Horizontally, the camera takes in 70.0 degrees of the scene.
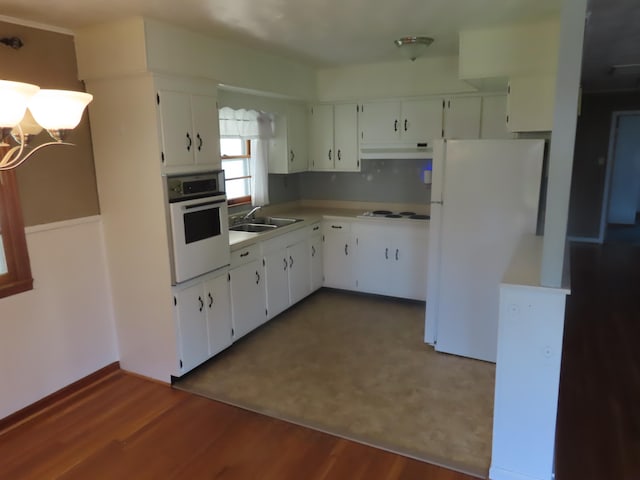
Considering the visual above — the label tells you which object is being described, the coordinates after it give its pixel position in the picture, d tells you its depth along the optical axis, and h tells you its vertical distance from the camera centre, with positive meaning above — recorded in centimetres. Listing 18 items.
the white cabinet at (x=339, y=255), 491 -105
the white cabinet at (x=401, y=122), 452 +35
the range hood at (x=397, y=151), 461 +5
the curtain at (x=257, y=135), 432 +23
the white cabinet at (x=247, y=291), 373 -111
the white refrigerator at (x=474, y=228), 327 -54
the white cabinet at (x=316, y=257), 487 -107
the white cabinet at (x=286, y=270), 420 -107
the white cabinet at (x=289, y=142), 479 +17
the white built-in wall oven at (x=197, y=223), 308 -45
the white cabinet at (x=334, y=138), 492 +21
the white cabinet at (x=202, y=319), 321 -117
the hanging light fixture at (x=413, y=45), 340 +83
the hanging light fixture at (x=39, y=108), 135 +17
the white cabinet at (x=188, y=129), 296 +21
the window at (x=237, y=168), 455 -9
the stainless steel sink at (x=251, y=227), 448 -67
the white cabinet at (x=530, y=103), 321 +36
